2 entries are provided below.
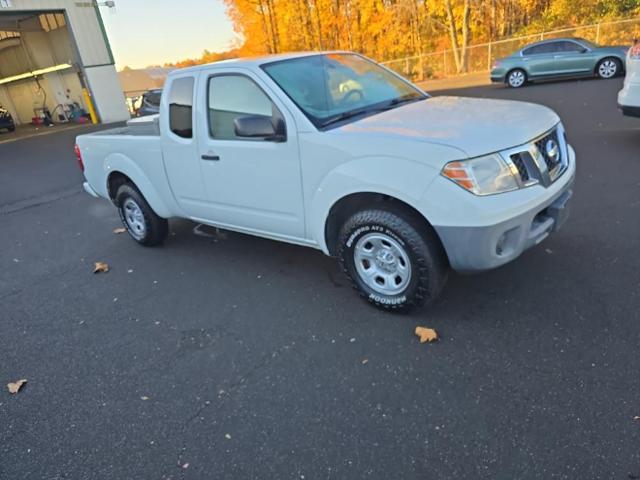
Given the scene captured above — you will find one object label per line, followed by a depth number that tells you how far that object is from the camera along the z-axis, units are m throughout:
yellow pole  23.84
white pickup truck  2.77
